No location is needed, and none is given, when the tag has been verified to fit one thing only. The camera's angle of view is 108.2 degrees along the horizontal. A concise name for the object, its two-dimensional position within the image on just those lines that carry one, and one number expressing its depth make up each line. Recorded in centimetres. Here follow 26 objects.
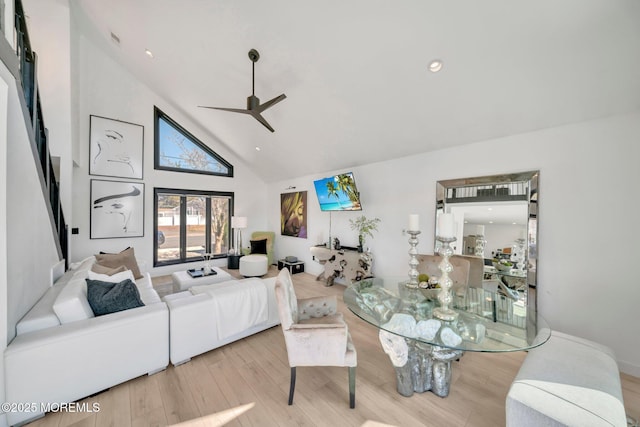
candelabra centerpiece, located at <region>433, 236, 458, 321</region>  186
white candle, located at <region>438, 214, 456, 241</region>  185
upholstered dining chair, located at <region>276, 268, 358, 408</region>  171
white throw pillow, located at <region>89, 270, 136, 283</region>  230
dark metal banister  208
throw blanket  235
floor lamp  582
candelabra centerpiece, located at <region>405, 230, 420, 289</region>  246
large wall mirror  269
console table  420
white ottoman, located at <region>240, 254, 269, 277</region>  504
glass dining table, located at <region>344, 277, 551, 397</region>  157
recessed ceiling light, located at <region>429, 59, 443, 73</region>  233
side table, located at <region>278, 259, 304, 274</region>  561
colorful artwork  583
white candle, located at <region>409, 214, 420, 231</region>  242
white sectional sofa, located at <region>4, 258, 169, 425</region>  151
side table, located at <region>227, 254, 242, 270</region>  582
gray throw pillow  198
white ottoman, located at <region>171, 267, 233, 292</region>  360
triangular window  536
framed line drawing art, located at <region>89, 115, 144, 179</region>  457
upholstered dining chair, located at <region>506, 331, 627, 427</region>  116
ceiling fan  269
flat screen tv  440
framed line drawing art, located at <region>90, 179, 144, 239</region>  458
